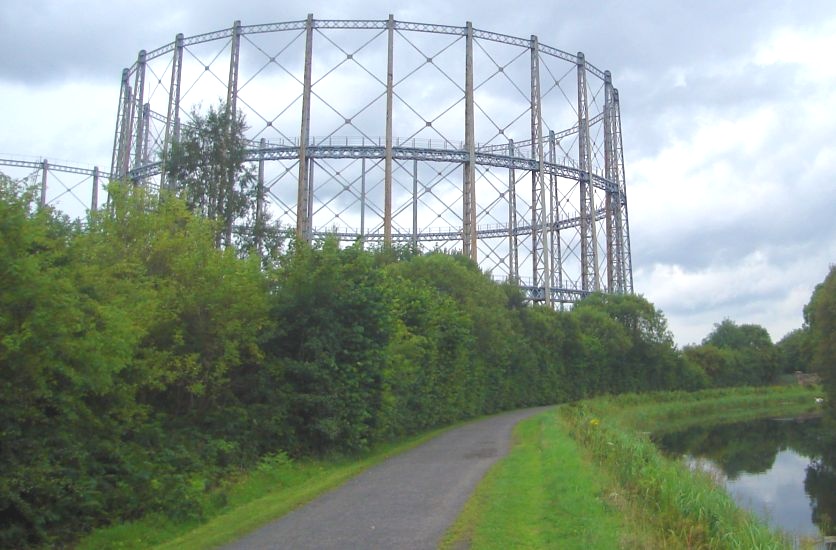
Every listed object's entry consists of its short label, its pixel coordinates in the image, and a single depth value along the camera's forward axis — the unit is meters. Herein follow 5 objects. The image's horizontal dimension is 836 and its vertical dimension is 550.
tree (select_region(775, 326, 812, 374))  82.44
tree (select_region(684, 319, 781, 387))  69.38
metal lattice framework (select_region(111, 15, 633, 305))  37.56
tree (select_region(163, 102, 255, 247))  26.33
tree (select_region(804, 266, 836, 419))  34.00
